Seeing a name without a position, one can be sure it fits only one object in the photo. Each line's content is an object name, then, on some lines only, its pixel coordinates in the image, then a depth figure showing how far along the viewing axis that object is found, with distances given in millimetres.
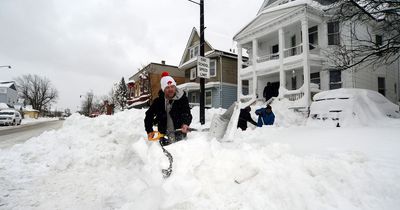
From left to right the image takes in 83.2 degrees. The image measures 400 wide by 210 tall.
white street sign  7411
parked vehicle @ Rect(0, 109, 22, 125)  22594
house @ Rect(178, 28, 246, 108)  21812
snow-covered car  6310
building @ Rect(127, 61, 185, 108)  30469
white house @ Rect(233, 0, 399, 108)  13242
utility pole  7766
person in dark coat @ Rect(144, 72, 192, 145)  3938
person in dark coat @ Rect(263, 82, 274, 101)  14616
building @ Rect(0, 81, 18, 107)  65688
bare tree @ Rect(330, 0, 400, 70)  6750
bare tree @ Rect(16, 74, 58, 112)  83188
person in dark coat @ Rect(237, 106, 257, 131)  7414
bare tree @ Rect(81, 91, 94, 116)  87812
